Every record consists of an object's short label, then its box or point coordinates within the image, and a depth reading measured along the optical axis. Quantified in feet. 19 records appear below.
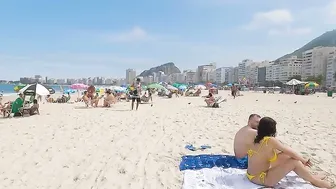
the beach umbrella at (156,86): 76.58
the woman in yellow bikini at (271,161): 9.84
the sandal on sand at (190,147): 16.20
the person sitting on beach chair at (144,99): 59.16
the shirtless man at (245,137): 11.93
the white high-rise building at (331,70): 310.86
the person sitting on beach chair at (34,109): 34.87
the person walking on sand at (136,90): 39.86
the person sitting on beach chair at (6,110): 33.65
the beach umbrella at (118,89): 103.24
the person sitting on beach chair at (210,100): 46.58
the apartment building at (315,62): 354.95
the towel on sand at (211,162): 12.55
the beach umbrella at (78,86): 76.56
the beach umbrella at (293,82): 117.70
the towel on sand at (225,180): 10.13
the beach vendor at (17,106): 33.55
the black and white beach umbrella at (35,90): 38.66
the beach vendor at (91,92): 46.55
